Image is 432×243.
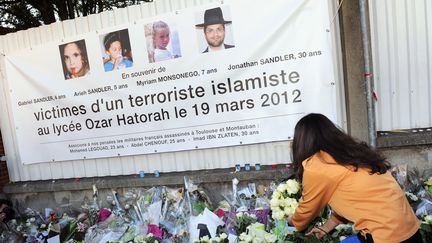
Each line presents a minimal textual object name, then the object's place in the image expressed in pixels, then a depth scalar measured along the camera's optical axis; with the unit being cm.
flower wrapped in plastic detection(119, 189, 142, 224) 433
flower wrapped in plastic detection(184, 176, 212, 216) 407
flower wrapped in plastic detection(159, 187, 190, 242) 390
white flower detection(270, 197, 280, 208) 243
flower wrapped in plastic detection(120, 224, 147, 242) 393
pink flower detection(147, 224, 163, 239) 389
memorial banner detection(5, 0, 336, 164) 384
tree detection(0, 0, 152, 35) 924
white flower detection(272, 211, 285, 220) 241
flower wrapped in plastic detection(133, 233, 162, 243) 355
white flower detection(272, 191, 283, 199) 246
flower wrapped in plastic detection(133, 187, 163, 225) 415
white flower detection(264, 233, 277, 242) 251
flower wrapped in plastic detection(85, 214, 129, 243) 404
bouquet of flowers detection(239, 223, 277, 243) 252
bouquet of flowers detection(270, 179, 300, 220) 241
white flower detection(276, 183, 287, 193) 247
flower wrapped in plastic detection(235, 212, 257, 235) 303
